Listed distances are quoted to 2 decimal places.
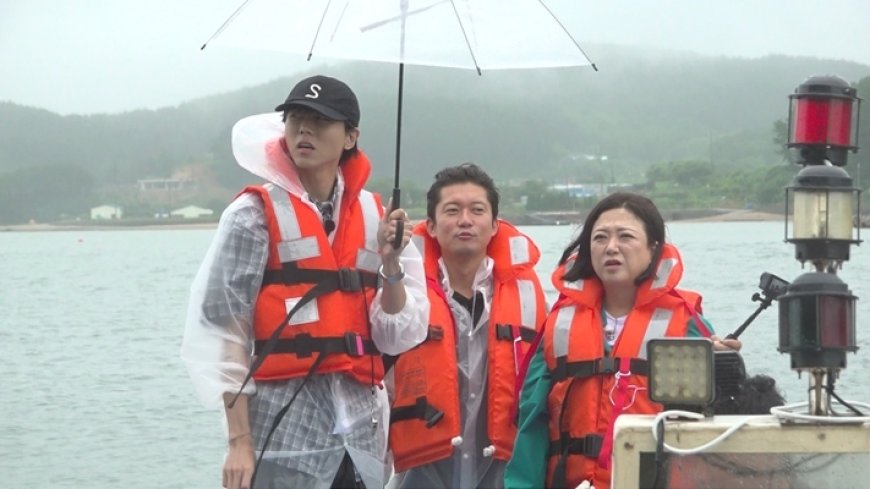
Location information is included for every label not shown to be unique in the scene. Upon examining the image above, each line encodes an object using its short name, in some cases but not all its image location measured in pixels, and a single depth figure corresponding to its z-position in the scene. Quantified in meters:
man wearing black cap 4.11
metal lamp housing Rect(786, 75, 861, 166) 3.36
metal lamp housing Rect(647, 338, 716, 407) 3.11
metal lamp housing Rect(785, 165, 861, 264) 3.27
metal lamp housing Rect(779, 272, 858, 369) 3.21
